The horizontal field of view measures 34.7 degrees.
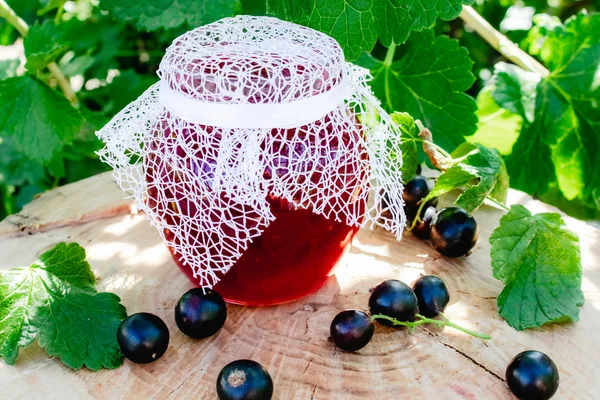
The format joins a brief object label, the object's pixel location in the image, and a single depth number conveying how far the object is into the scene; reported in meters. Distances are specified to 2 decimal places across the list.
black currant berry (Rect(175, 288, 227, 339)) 0.30
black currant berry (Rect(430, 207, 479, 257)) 0.34
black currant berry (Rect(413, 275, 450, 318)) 0.31
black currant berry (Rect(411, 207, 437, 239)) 0.36
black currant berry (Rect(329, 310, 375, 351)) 0.30
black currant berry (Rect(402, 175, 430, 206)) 0.36
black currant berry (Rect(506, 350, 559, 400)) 0.28
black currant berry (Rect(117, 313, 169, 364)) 0.29
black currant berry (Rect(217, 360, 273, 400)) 0.28
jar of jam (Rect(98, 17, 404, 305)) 0.28
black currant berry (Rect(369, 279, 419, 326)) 0.31
